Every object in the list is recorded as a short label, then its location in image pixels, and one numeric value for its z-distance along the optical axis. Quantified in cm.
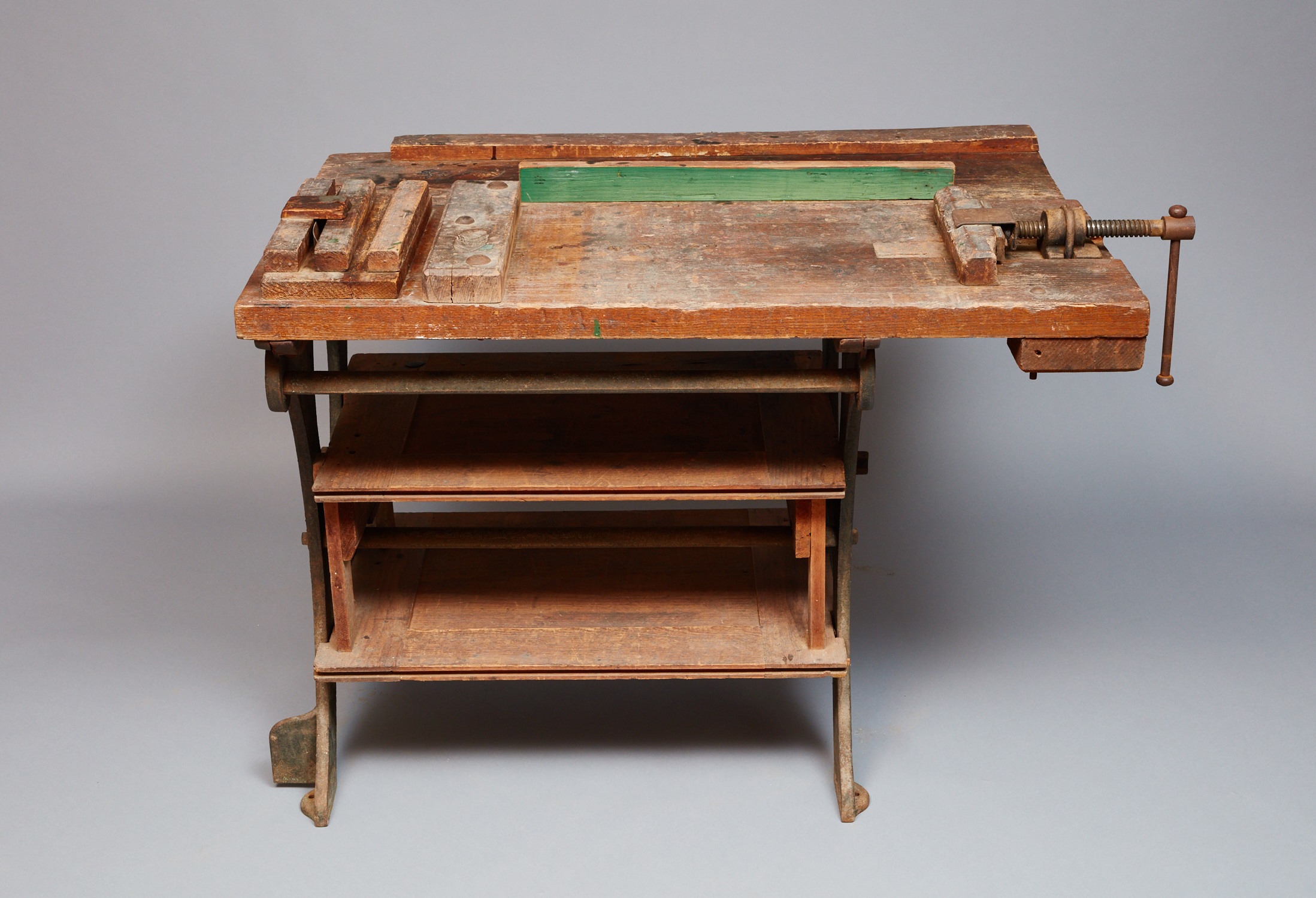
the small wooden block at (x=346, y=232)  325
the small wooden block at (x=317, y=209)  342
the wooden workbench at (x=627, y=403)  319
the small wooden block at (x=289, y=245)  322
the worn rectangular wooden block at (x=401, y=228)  323
